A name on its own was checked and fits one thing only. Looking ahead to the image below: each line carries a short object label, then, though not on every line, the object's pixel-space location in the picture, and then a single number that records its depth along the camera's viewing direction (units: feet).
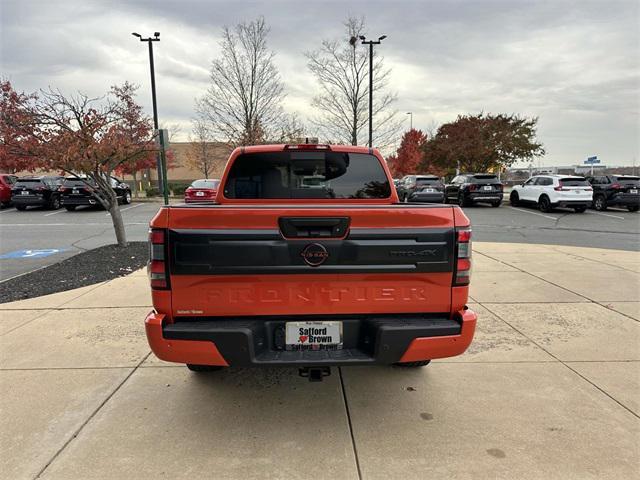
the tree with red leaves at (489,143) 100.32
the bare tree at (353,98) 68.90
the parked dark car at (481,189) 70.04
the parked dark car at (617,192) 61.31
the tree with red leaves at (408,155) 150.82
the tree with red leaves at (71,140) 24.58
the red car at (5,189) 71.05
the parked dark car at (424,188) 69.05
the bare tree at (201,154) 112.00
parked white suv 59.26
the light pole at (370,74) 65.57
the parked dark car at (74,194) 64.08
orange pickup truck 8.14
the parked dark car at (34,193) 66.28
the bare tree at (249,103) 71.41
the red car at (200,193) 59.31
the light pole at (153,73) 67.72
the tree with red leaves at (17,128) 24.45
